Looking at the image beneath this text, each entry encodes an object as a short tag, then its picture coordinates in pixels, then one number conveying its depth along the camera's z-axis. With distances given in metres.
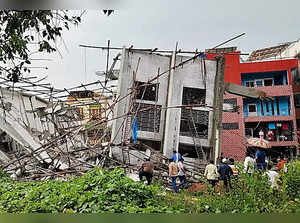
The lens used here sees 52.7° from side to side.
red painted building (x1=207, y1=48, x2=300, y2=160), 24.36
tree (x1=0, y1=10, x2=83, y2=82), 3.53
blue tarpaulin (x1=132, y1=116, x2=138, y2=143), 11.78
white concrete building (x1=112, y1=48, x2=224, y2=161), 13.10
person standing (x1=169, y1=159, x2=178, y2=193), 10.52
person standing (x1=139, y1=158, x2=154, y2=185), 9.89
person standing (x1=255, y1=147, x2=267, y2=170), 9.60
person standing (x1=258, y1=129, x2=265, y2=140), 23.47
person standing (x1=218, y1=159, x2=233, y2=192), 9.20
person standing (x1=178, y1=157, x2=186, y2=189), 10.74
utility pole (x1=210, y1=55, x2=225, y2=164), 13.16
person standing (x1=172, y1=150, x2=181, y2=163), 11.14
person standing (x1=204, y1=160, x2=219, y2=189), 9.86
